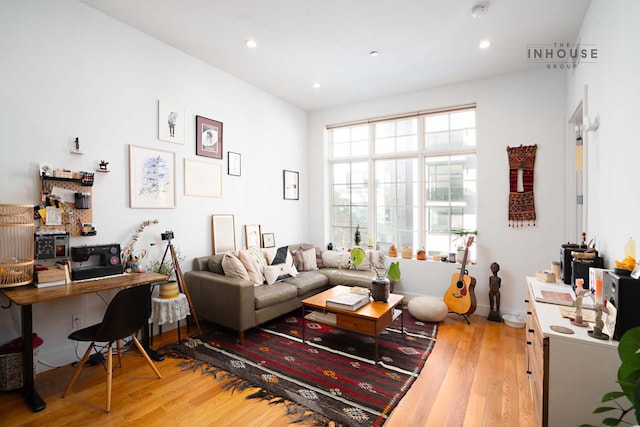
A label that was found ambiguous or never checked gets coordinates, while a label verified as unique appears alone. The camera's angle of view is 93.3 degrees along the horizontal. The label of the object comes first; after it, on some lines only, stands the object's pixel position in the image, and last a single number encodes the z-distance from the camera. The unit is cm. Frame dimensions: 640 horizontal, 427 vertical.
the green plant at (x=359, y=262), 311
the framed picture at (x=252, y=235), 422
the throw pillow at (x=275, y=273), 371
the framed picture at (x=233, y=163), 401
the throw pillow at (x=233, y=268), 335
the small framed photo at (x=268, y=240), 446
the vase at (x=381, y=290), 307
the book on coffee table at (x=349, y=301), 283
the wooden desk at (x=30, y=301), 202
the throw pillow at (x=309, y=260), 446
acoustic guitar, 370
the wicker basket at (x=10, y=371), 215
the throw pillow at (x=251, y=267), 352
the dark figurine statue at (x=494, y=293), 371
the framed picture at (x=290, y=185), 495
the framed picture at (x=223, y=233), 379
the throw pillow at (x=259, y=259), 367
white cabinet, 139
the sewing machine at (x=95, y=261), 252
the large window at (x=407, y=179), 425
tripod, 313
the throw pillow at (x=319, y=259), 476
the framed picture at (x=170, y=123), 325
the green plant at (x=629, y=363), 90
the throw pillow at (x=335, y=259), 464
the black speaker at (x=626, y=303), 135
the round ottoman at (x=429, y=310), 356
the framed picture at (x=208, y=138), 363
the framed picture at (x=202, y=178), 352
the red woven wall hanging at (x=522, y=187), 371
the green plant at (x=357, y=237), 495
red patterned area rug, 210
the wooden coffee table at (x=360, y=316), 270
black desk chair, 213
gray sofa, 304
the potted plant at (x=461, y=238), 404
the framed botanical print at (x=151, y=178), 301
